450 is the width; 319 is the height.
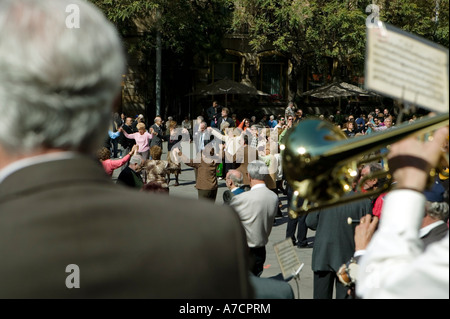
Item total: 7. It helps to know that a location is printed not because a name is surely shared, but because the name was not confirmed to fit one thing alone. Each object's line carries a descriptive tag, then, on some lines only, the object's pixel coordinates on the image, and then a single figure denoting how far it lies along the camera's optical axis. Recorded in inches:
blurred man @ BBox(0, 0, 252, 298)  39.4
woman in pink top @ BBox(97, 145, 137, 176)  349.4
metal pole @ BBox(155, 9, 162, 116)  1040.8
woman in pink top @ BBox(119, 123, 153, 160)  562.9
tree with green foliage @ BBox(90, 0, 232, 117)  1029.6
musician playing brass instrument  50.3
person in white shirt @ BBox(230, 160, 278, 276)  242.4
